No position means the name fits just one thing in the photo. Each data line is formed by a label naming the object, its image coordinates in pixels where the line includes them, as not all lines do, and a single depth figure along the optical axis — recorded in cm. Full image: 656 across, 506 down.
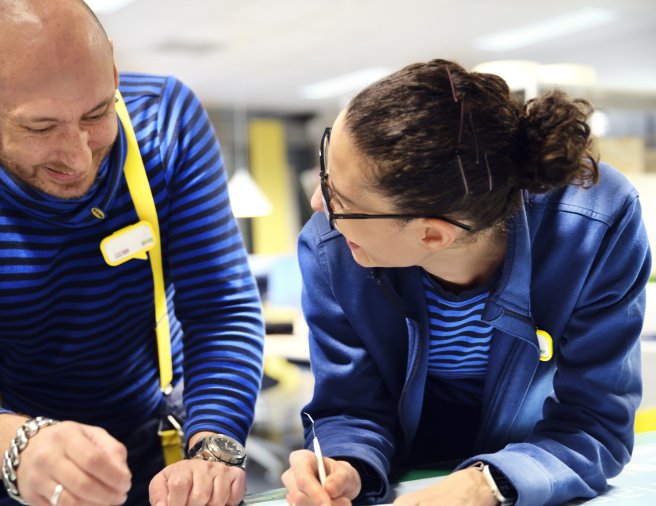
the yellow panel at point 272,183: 1205
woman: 120
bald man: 123
